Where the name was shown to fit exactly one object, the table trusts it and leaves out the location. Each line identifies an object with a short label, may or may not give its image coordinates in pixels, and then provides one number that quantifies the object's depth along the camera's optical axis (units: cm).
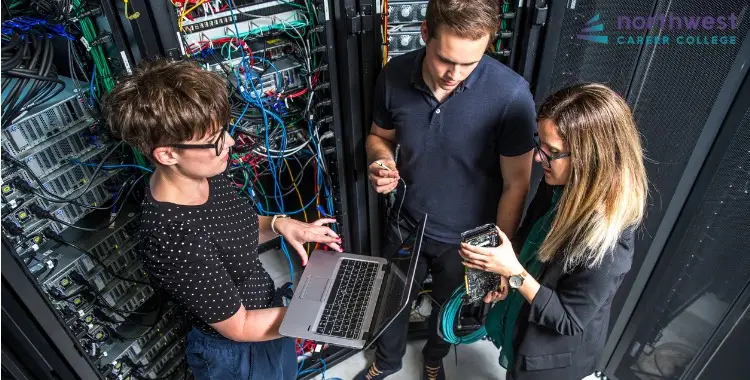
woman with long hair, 115
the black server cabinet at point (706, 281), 145
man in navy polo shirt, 134
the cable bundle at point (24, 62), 118
